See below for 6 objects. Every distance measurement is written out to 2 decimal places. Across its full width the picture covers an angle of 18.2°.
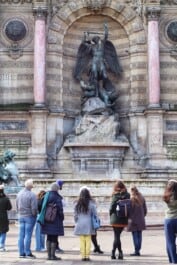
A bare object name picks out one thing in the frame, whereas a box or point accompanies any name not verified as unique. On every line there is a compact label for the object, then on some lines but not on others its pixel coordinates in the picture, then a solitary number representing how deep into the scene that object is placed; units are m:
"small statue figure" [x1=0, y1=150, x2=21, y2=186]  23.50
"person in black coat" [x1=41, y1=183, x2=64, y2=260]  12.59
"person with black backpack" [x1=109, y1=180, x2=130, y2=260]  12.95
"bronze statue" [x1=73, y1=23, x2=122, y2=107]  32.84
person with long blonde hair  14.05
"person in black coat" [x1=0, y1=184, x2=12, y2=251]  14.25
